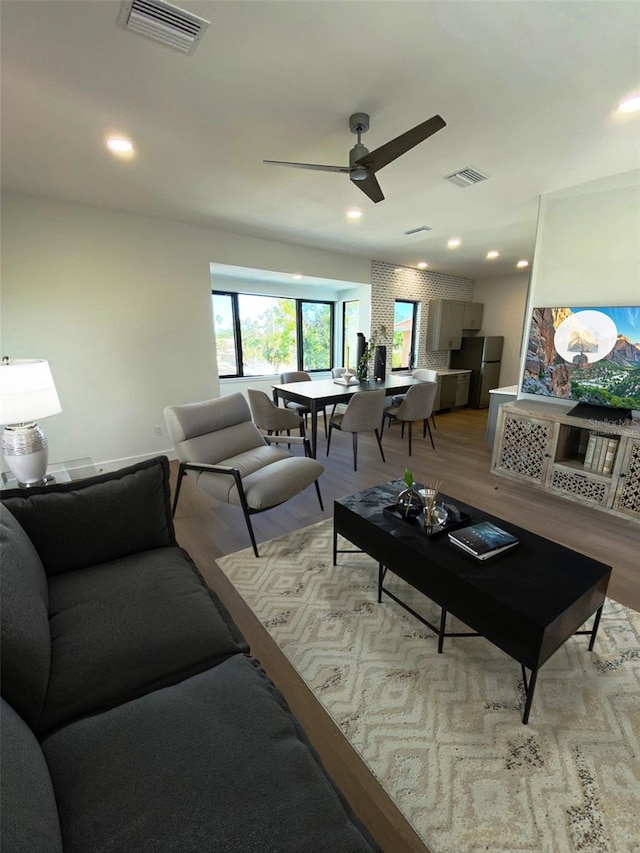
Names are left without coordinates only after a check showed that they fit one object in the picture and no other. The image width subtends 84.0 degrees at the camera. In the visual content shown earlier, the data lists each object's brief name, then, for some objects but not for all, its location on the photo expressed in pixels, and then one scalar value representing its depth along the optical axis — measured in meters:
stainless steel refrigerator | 6.82
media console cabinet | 2.70
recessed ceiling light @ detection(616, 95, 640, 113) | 1.88
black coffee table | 1.28
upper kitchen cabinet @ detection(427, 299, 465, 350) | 6.70
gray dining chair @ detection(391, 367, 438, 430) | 5.10
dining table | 3.69
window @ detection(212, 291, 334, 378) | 5.34
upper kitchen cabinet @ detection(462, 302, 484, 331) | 7.12
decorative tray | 1.74
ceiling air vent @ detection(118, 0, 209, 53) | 1.33
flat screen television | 2.84
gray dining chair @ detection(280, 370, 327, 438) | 4.70
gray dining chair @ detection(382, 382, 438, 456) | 4.09
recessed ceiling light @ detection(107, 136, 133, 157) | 2.18
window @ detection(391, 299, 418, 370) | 6.51
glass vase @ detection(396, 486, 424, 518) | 1.87
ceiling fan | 1.71
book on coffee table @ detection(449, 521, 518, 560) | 1.55
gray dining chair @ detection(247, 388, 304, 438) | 3.77
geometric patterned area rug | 1.08
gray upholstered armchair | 2.36
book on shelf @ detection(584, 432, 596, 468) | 2.92
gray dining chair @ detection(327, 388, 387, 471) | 3.62
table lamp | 1.87
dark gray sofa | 0.69
